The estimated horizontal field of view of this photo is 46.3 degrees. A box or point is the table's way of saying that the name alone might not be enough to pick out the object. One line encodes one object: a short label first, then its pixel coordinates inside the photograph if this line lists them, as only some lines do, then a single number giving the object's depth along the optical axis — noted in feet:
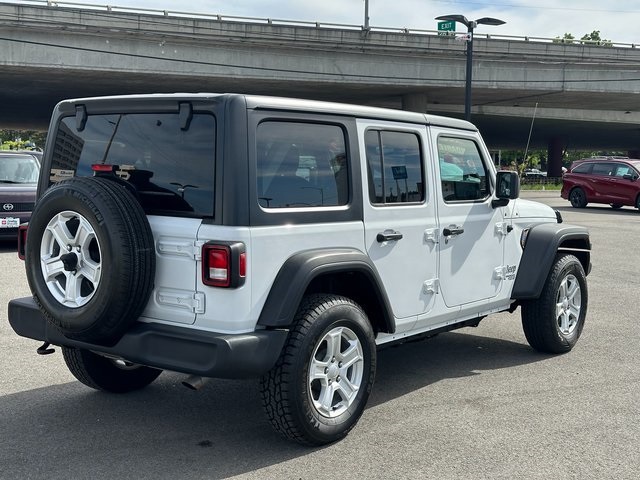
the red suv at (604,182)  78.12
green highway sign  79.15
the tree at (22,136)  284.16
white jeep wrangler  12.73
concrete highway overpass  99.04
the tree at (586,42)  130.82
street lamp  78.54
